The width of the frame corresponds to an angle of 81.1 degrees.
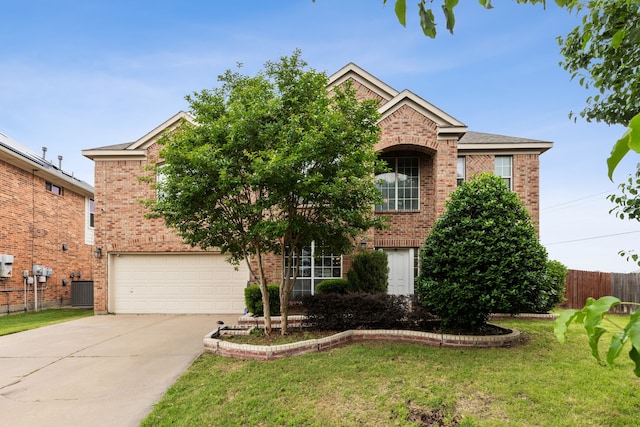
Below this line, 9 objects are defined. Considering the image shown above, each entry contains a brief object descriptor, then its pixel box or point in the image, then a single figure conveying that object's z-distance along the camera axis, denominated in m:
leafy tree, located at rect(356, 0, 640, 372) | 4.30
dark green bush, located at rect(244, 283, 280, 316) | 10.52
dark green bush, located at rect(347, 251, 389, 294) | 11.26
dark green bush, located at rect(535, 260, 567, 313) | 10.99
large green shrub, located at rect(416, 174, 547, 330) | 7.20
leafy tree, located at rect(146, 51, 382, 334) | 7.11
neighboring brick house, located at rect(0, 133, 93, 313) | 14.12
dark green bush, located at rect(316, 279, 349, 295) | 11.12
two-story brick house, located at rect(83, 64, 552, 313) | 13.03
